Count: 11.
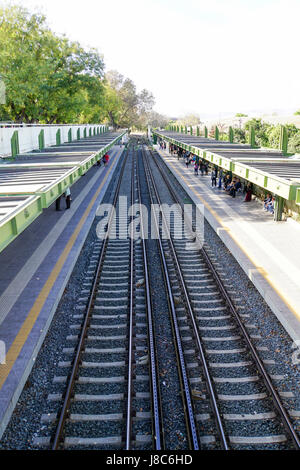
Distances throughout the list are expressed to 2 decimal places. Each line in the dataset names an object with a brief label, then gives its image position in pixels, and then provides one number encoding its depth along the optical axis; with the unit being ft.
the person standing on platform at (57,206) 58.00
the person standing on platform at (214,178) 77.09
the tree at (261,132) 126.31
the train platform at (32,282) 20.88
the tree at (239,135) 144.15
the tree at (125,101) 332.23
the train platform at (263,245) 28.58
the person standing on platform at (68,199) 58.84
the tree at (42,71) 92.12
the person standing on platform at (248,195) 64.90
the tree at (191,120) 421.10
